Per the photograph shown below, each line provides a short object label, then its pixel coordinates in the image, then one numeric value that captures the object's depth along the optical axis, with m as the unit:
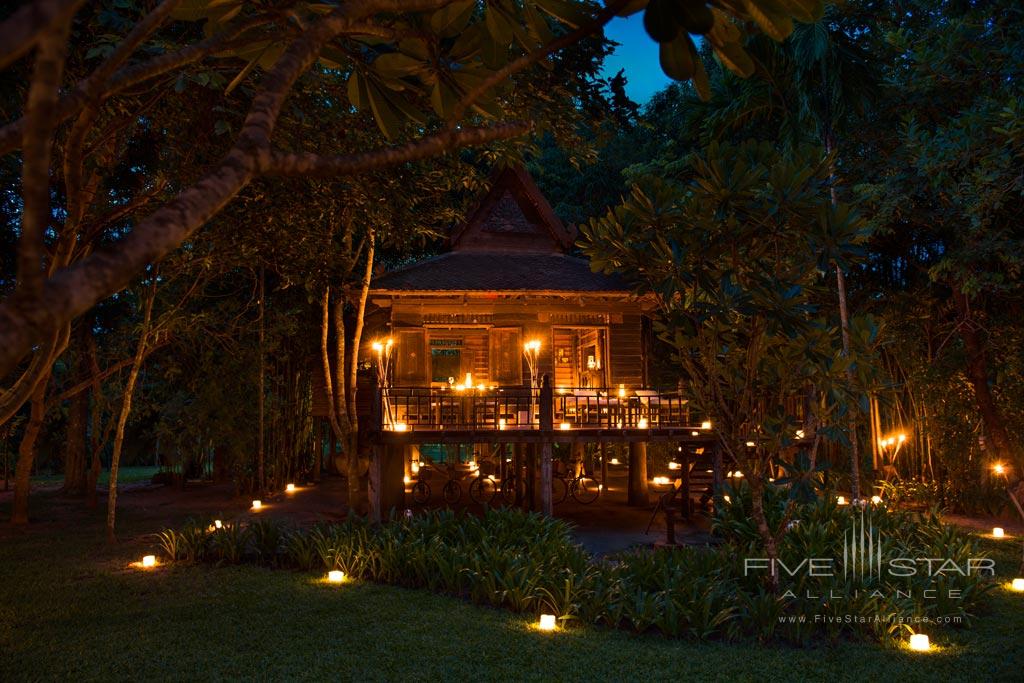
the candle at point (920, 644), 6.34
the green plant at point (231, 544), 9.98
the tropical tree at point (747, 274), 6.28
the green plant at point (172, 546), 10.12
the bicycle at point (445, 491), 15.38
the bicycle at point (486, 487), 16.13
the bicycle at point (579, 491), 16.20
